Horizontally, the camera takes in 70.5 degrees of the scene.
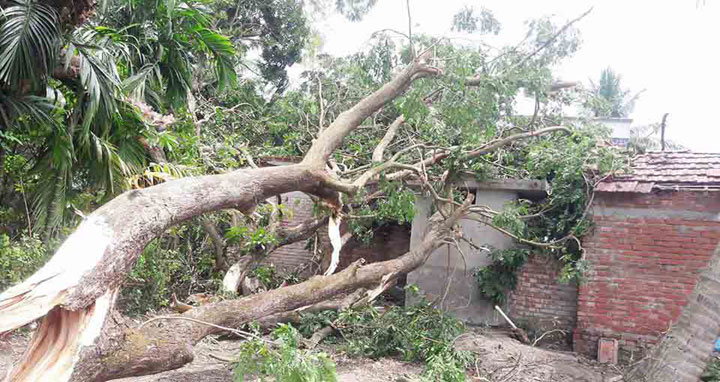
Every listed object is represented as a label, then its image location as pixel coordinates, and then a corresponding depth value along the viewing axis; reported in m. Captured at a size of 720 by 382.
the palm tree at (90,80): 4.55
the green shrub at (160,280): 7.34
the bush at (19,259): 5.44
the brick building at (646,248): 6.51
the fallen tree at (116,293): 2.39
